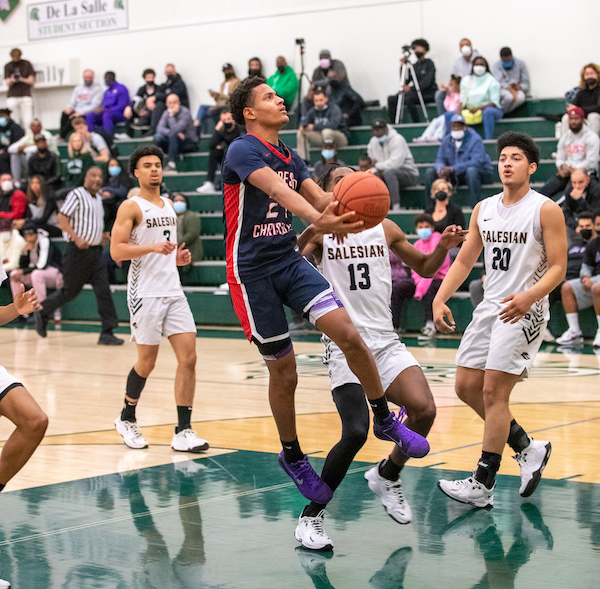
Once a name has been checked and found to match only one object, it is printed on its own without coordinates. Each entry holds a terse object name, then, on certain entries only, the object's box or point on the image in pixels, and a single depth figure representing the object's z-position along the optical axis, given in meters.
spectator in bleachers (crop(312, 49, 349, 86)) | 16.23
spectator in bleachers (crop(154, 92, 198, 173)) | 17.27
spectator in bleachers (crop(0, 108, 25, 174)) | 18.94
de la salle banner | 20.42
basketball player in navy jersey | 4.04
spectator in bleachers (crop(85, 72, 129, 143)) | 19.16
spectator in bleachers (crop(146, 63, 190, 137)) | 18.23
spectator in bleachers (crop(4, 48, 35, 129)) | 20.03
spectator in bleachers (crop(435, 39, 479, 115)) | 15.34
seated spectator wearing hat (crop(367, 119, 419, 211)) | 14.03
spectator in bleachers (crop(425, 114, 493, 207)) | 13.46
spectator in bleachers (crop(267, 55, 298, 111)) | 16.86
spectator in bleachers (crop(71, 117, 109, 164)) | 17.09
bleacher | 13.98
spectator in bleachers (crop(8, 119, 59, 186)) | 18.33
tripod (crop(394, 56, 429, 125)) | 15.87
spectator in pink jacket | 12.02
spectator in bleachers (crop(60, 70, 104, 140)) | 19.33
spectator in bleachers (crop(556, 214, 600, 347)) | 10.90
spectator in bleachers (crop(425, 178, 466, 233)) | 12.30
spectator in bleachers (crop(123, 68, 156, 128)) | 18.56
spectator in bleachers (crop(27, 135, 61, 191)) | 17.25
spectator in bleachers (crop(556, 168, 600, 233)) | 11.95
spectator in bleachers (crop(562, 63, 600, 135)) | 13.26
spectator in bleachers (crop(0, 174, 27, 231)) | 16.16
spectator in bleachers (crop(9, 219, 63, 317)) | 14.84
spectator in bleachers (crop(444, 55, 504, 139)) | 14.90
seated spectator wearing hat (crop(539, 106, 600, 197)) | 12.67
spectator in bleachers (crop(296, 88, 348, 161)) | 15.44
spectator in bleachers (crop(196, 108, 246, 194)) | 15.92
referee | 11.73
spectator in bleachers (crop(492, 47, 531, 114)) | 15.24
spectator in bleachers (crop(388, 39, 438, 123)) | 15.81
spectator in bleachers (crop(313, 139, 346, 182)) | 14.77
